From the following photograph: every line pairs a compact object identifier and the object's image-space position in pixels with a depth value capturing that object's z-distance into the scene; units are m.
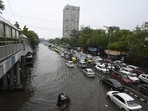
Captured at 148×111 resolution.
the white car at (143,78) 24.83
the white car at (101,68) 31.70
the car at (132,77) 24.75
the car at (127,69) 31.12
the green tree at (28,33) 60.57
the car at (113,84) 20.74
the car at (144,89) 19.54
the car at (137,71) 29.70
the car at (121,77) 23.83
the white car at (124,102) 14.77
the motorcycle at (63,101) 16.67
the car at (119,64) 35.55
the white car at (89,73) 28.75
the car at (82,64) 37.46
